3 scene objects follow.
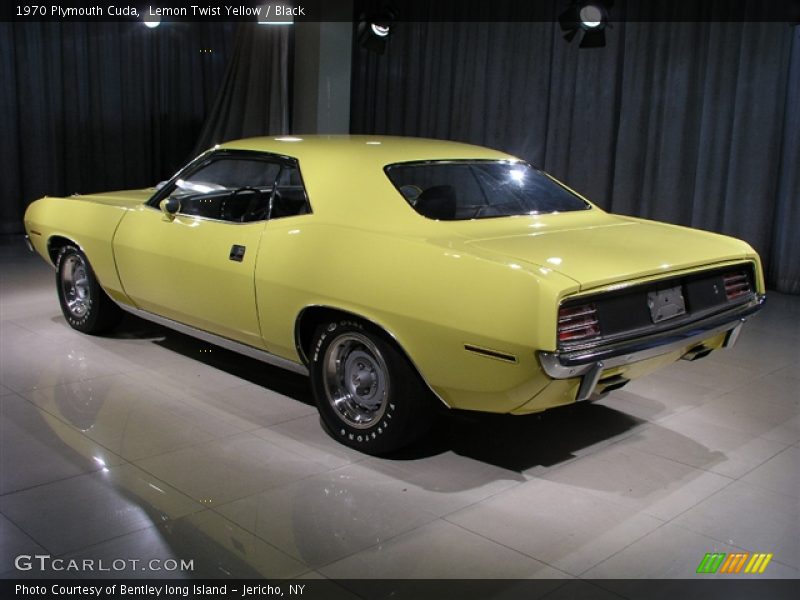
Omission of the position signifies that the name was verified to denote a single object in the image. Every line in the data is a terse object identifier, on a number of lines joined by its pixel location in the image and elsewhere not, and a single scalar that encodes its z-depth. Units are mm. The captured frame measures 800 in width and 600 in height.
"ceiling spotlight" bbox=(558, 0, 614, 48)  7801
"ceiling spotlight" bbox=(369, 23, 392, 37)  9383
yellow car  3049
